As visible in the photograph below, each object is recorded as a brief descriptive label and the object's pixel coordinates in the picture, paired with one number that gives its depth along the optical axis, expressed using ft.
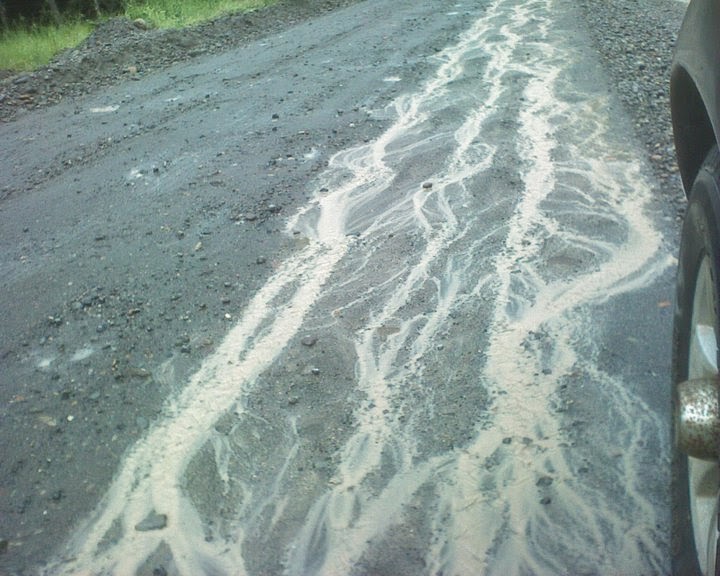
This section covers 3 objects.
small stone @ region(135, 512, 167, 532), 8.49
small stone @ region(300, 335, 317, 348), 11.42
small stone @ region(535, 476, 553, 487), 8.63
